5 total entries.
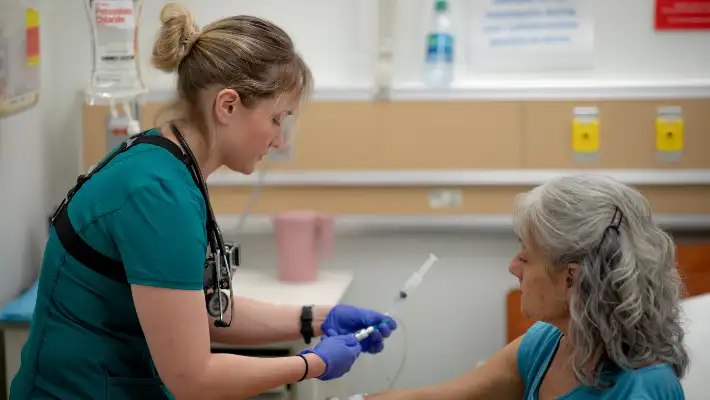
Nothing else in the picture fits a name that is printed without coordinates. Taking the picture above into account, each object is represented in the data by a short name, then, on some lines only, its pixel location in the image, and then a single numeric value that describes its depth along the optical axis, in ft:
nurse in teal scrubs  4.88
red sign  9.75
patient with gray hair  5.06
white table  7.97
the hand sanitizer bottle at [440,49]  9.62
